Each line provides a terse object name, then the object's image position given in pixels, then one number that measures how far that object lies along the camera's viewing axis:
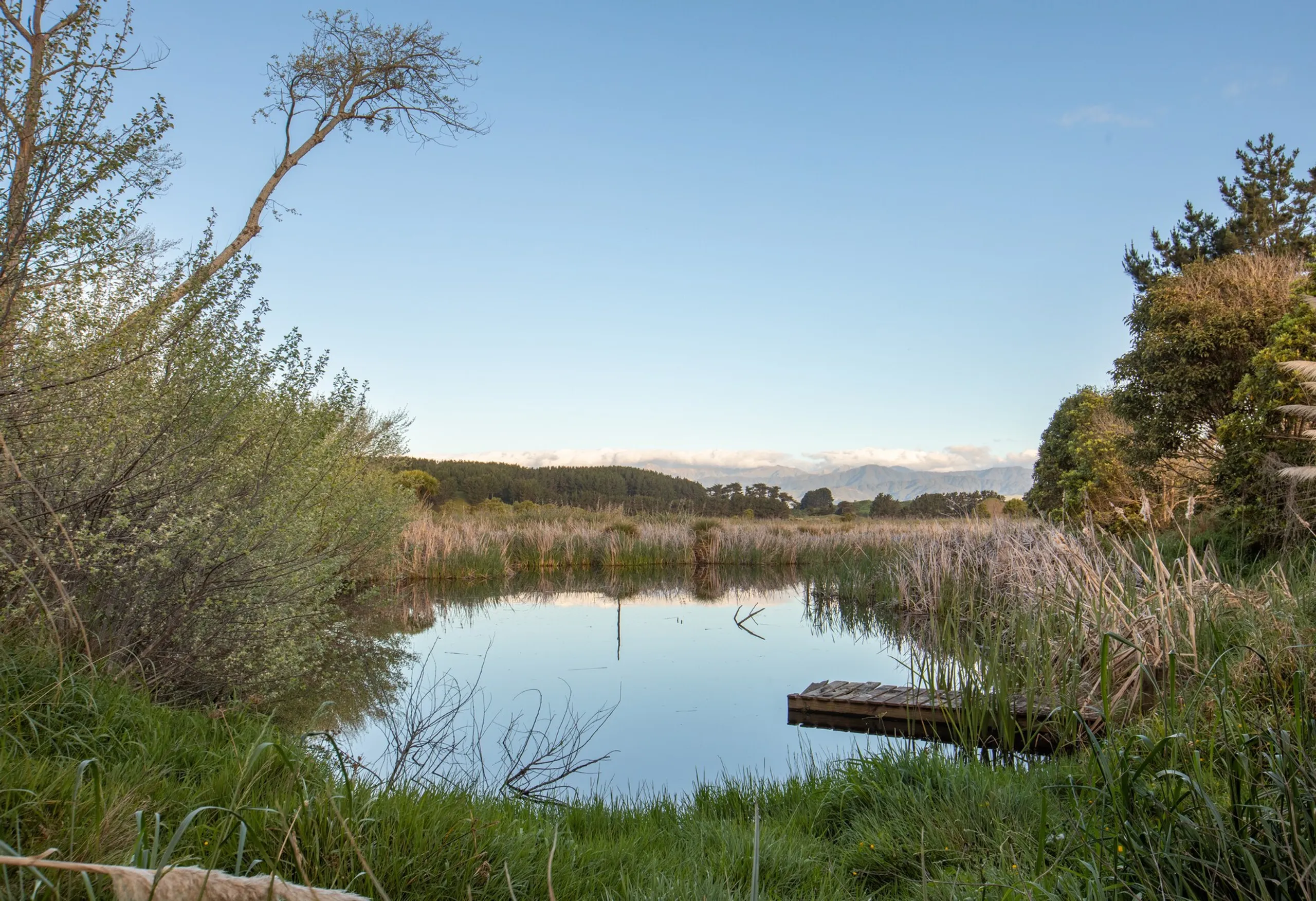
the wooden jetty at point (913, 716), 4.96
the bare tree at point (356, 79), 11.28
